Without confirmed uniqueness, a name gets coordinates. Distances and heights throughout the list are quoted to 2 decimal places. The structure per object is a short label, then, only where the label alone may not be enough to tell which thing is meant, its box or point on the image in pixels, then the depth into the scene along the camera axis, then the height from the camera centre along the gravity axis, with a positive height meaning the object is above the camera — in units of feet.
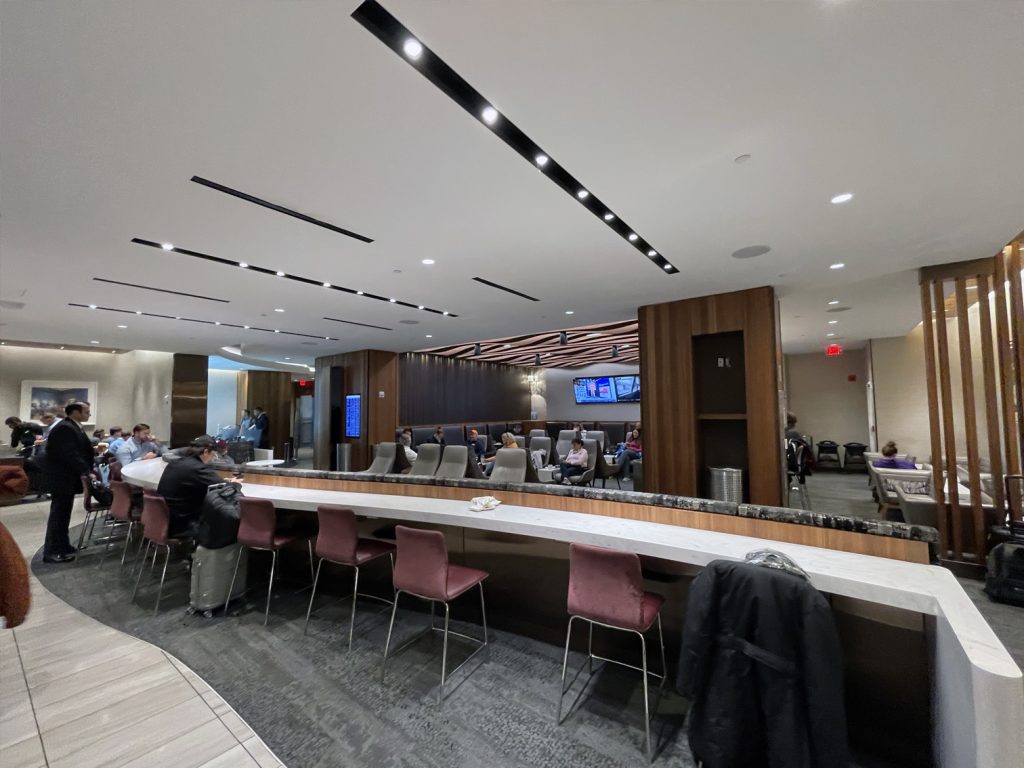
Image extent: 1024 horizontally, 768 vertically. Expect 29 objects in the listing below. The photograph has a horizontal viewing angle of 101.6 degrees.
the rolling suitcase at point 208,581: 10.41 -4.20
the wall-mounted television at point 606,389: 40.37 +2.21
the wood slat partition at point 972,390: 12.92 +0.66
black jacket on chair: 4.41 -2.95
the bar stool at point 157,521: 10.68 -2.77
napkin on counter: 8.96 -1.98
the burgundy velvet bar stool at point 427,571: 7.54 -2.94
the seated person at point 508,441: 20.26 -1.41
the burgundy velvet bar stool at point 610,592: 6.30 -2.80
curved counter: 3.28 -2.11
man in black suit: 14.28 -2.00
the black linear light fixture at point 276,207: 8.62 +4.75
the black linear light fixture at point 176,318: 18.01 +4.70
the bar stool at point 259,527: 10.05 -2.78
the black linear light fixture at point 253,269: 11.69 +4.74
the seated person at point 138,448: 20.53 -1.77
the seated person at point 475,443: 32.45 -2.51
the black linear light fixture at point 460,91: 5.02 +4.70
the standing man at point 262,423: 38.88 -0.96
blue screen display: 31.83 -0.17
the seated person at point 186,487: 10.89 -1.93
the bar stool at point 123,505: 13.19 -2.91
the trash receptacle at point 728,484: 16.40 -2.91
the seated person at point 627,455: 26.84 -2.88
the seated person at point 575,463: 22.59 -2.82
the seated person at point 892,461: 19.34 -2.39
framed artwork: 31.63 +1.45
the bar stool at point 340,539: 9.04 -2.76
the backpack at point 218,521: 10.51 -2.72
